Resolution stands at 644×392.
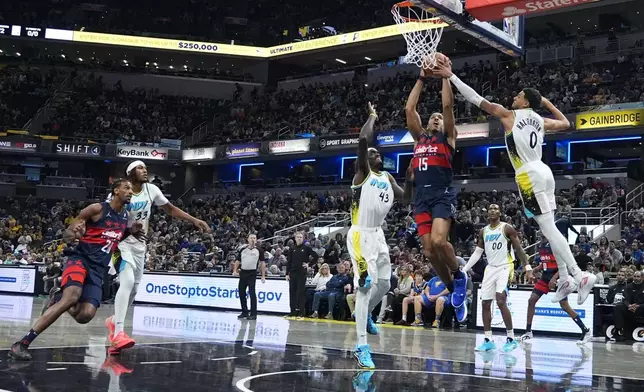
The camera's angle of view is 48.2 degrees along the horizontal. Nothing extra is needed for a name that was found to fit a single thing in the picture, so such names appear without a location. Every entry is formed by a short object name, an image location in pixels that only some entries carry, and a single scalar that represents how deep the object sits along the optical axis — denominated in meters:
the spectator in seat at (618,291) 14.93
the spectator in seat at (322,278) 18.75
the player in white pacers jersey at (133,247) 9.01
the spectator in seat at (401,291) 17.55
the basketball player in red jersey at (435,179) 8.34
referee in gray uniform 16.94
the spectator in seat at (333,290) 18.10
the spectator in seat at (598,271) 15.70
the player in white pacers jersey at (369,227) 8.34
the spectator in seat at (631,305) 14.34
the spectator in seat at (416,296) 16.88
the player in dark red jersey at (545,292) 13.44
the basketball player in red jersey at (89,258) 7.71
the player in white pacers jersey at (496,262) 12.09
